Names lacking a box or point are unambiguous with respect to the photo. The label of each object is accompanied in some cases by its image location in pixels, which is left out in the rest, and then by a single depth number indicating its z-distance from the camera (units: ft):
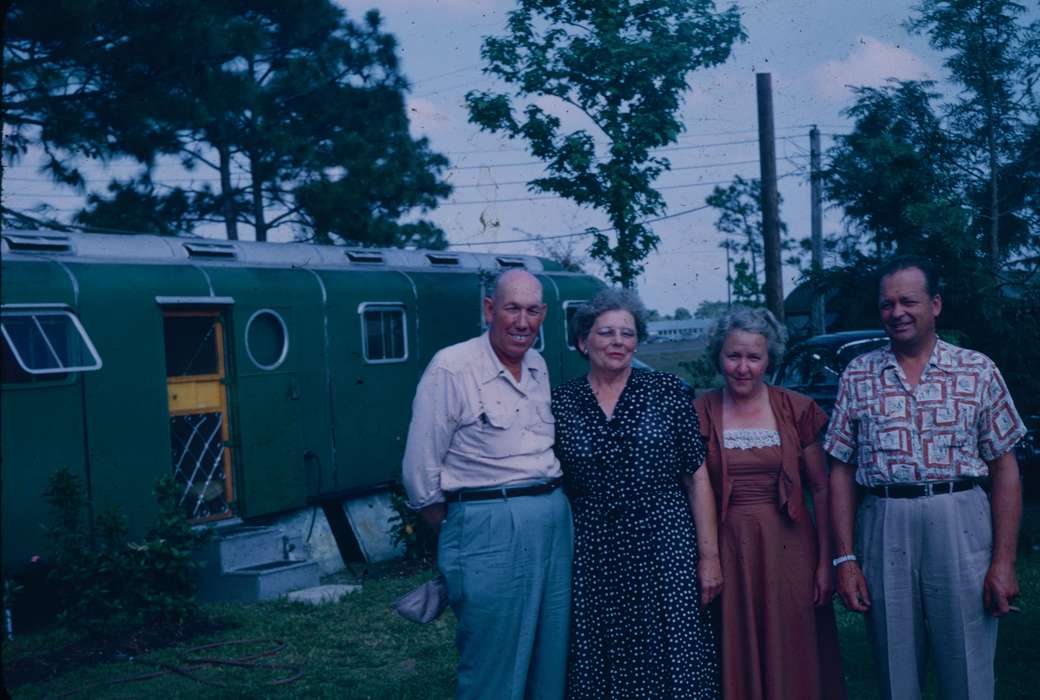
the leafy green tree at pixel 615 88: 33.37
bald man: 11.51
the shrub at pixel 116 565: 22.36
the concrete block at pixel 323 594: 25.84
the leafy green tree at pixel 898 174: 21.36
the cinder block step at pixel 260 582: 26.13
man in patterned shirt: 11.21
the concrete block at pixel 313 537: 30.15
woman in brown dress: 12.17
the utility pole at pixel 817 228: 52.19
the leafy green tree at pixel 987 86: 21.91
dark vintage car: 32.19
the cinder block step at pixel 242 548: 26.66
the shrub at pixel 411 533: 29.89
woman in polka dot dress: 11.71
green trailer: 23.90
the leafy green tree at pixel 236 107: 38.93
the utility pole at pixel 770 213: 40.86
